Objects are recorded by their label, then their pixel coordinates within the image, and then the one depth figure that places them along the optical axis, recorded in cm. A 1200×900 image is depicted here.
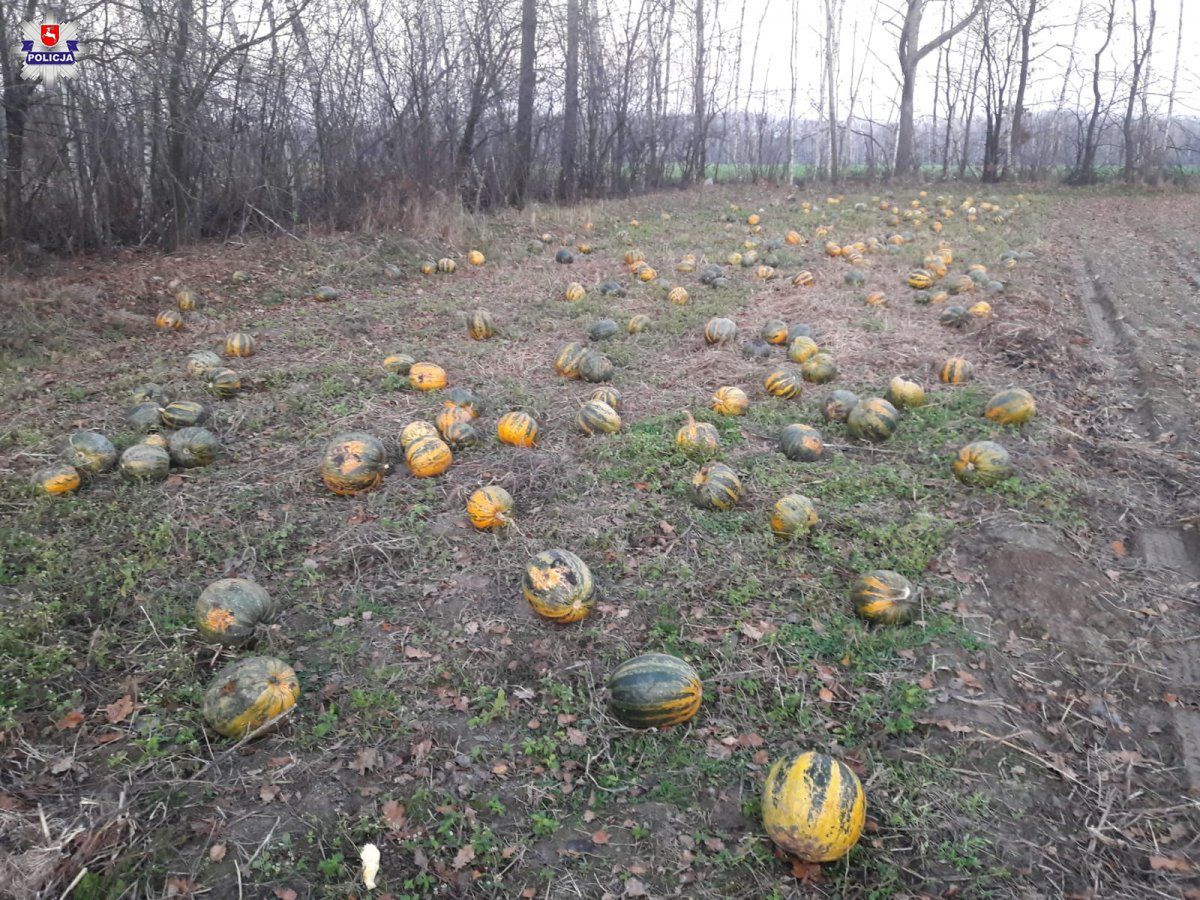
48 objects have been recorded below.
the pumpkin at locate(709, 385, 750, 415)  644
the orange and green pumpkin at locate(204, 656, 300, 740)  316
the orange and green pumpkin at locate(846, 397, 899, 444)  590
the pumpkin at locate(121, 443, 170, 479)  511
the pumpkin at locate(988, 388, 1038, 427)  600
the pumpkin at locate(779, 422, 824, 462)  562
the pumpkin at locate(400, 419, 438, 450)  550
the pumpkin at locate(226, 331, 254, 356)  793
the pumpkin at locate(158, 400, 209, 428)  591
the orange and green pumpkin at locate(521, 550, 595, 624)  392
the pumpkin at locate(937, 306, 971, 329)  877
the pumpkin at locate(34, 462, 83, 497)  490
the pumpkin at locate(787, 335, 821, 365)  755
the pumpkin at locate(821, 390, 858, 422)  619
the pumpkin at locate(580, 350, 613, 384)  733
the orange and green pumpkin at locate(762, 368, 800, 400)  680
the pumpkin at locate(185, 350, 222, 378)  707
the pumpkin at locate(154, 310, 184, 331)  878
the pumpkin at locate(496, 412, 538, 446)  580
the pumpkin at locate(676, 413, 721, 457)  563
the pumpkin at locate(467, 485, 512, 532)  471
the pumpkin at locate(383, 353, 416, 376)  734
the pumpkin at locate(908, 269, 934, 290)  1052
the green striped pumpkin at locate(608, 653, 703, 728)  331
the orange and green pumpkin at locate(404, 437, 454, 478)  531
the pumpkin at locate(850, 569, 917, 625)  389
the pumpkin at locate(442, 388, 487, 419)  627
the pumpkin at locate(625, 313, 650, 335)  884
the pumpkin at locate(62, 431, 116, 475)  515
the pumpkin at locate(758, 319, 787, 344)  821
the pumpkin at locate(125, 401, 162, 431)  588
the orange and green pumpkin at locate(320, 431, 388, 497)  508
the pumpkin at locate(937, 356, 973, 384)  700
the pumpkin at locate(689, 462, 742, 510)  494
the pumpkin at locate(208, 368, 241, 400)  666
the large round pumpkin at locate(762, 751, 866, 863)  269
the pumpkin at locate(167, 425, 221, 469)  539
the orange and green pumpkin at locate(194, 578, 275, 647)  364
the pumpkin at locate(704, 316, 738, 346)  831
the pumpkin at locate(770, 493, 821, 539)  462
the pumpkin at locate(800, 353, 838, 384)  714
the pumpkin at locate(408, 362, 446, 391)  695
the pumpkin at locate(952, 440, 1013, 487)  514
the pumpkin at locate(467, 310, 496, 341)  877
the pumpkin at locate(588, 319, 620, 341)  866
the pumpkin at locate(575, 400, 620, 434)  605
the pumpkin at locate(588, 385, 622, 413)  640
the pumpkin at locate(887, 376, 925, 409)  647
